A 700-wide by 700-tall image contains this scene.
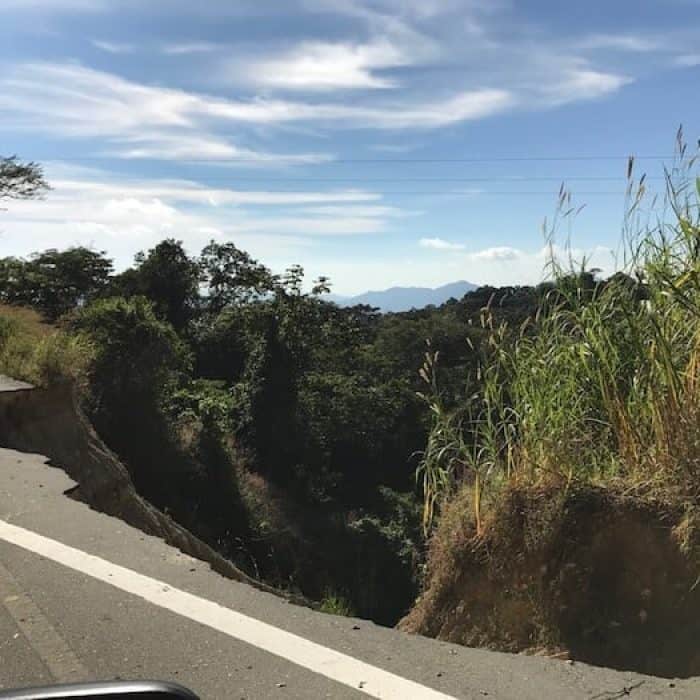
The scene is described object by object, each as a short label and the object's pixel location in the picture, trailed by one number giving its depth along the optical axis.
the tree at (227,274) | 44.44
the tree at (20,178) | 27.20
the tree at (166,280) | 38.47
